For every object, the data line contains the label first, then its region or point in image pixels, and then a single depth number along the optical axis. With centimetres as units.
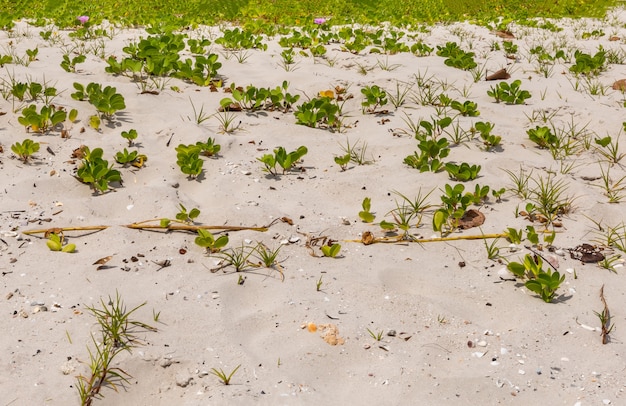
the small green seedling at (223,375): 248
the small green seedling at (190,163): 414
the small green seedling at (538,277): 297
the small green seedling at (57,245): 329
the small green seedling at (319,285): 308
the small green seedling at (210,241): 330
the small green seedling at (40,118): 462
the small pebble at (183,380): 250
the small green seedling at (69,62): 604
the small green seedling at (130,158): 429
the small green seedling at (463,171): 418
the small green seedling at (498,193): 385
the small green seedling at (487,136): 469
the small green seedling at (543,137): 473
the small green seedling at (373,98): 545
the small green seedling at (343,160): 436
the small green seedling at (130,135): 456
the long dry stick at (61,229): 344
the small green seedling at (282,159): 425
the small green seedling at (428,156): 437
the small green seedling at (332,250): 338
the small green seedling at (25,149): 420
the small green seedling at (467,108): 531
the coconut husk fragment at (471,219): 370
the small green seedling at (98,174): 397
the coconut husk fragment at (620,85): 601
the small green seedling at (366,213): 370
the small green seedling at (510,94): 566
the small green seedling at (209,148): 444
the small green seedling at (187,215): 355
